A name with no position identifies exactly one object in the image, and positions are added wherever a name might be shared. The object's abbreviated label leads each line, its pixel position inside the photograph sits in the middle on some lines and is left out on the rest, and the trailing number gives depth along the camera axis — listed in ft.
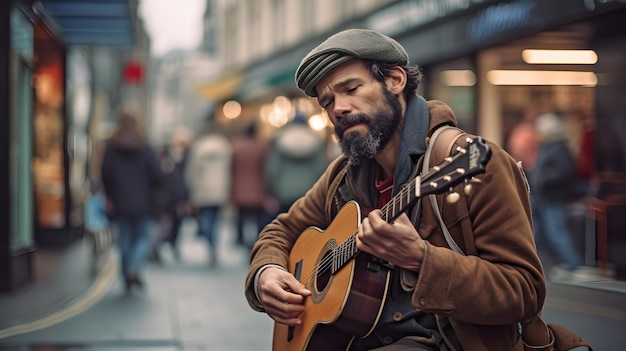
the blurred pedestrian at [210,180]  40.93
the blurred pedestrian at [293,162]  34.19
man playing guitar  8.18
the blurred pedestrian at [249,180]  39.01
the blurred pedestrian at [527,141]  38.60
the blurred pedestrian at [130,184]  31.65
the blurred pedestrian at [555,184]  33.65
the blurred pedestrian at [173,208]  43.32
